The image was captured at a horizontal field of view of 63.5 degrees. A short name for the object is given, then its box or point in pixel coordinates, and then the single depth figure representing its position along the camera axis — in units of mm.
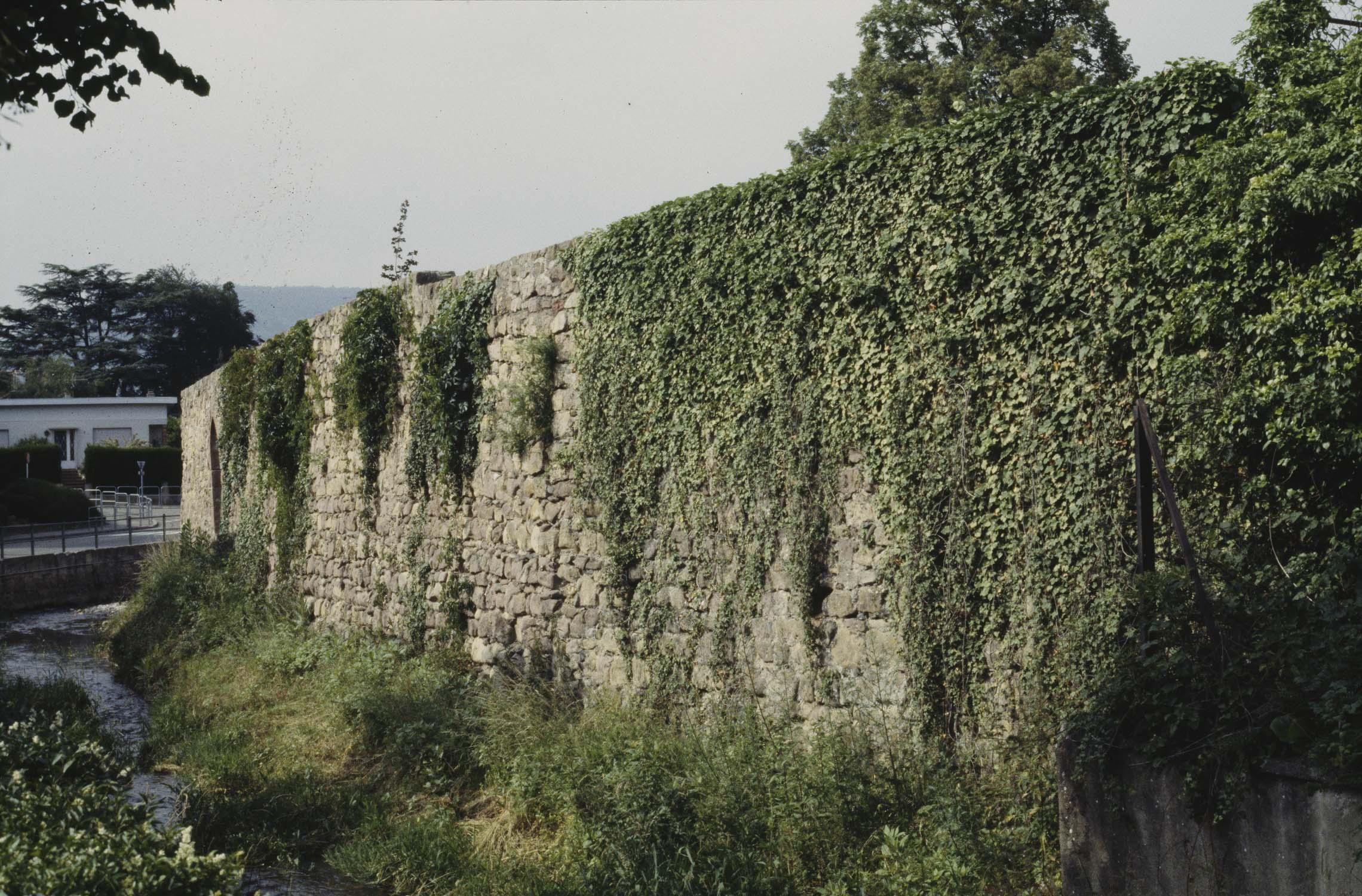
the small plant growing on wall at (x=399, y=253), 19859
